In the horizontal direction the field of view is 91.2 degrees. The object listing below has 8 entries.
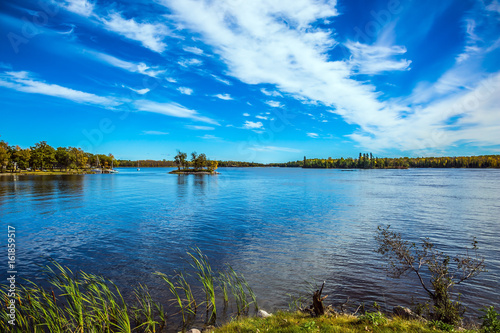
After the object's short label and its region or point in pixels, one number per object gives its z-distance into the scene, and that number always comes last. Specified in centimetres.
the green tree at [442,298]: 867
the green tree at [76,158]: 17188
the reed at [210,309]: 911
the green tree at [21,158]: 13650
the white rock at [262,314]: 904
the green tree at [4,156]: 11819
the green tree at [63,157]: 16688
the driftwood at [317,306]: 858
